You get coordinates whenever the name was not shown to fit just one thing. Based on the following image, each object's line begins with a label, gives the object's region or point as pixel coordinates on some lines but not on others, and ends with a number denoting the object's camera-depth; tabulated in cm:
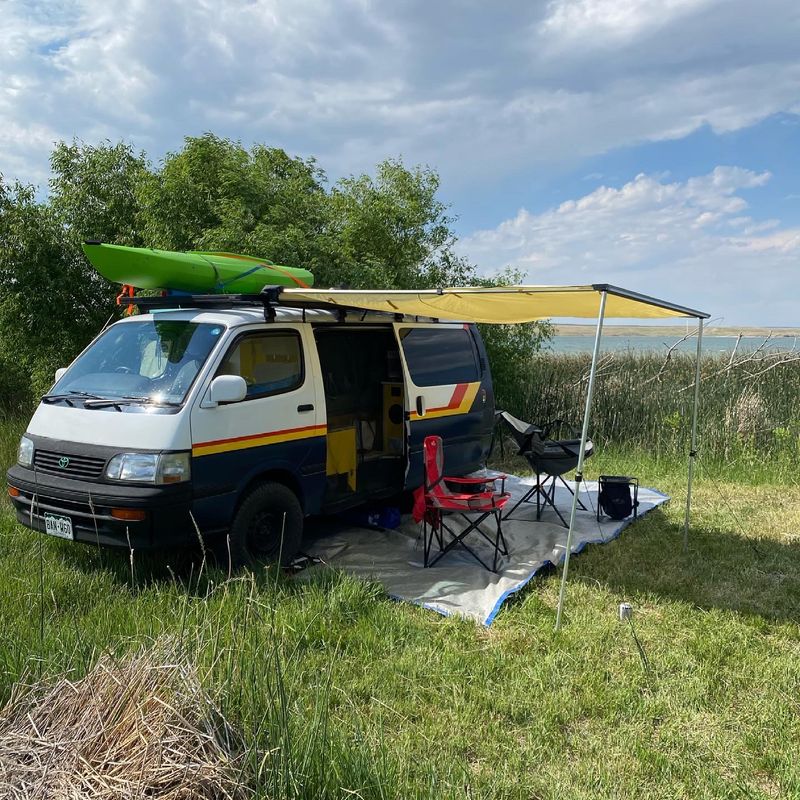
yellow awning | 435
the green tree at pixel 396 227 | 1141
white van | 425
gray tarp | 468
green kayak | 492
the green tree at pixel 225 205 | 962
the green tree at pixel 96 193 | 1191
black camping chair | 629
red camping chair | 516
